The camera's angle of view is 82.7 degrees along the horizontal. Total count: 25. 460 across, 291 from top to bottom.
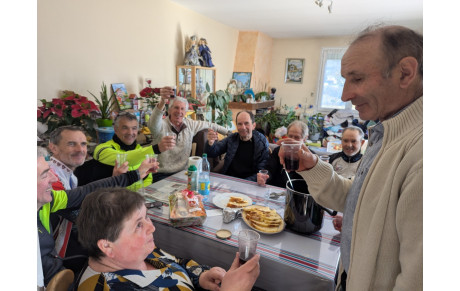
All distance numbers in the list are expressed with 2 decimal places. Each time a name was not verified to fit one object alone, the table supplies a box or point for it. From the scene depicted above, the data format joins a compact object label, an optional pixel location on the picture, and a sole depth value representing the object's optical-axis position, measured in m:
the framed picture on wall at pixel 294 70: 6.46
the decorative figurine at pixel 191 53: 3.89
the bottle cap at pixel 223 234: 1.18
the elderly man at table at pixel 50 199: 0.98
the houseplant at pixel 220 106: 4.26
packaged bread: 1.27
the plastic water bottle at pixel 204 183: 1.62
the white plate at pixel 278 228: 1.21
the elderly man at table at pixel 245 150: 2.54
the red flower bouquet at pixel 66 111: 2.10
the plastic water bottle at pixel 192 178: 1.64
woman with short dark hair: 0.90
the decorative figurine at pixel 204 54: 4.10
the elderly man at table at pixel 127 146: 1.91
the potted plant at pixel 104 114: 2.51
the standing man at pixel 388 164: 0.59
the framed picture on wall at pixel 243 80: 5.62
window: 6.15
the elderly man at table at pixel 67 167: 1.38
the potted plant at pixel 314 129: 4.89
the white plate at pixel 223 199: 1.50
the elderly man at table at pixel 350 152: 2.16
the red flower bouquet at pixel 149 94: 3.13
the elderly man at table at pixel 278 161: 2.31
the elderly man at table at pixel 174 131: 2.58
